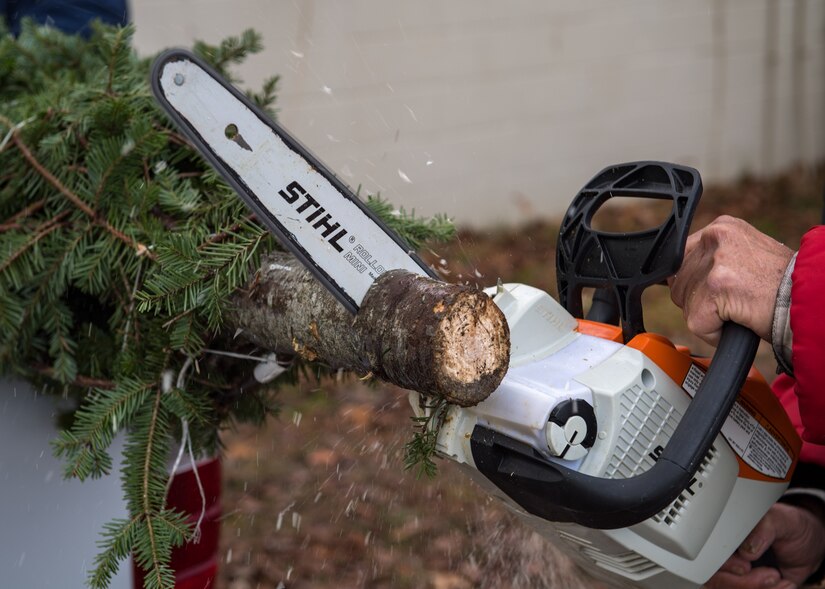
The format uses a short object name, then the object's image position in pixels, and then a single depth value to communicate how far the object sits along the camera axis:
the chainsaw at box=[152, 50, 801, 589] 1.37
